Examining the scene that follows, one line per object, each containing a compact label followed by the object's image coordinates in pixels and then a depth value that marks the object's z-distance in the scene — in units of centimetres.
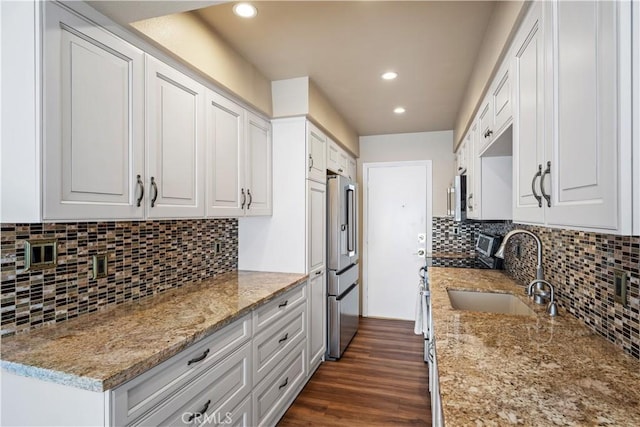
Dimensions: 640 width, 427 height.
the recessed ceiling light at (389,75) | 261
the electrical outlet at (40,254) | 135
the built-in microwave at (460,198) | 306
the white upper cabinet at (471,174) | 252
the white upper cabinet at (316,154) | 279
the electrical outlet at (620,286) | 113
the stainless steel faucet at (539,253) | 166
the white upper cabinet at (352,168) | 419
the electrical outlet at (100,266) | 162
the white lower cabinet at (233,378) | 118
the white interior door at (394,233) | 445
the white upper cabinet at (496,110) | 162
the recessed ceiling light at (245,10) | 176
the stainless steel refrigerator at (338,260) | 323
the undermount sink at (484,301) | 207
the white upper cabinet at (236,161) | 209
